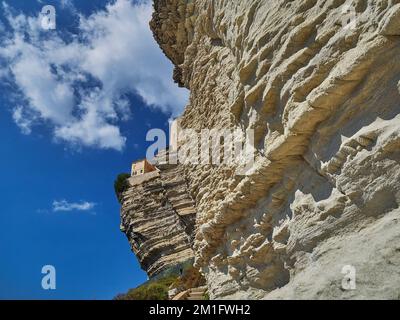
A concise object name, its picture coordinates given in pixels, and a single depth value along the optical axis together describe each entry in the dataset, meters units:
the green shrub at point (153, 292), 17.62
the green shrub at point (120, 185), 36.19
